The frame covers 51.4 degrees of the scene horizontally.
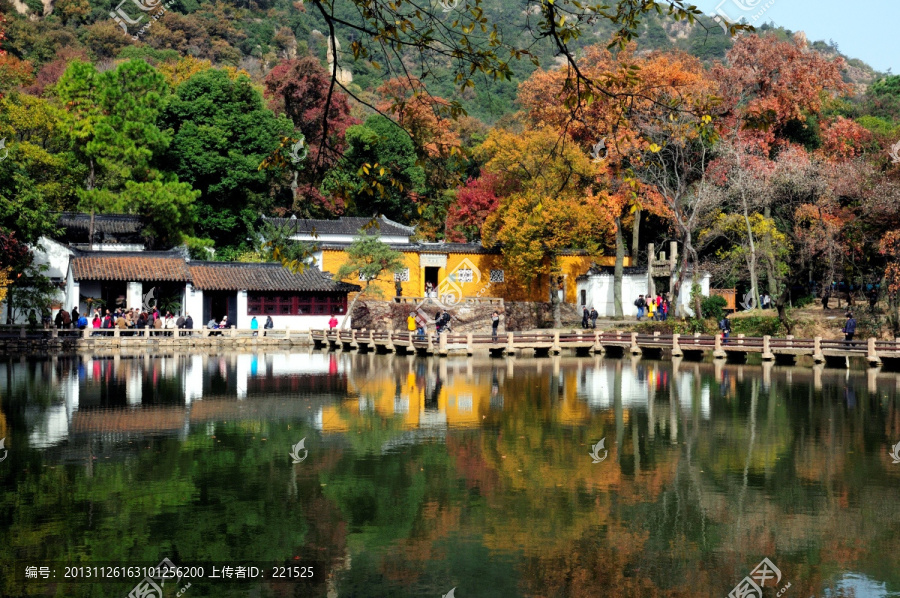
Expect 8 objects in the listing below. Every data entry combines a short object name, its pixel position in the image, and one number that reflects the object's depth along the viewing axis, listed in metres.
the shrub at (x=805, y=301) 44.00
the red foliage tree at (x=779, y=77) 43.41
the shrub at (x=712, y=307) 41.91
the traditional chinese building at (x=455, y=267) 47.50
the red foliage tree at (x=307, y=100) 60.62
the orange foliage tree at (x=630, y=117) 41.41
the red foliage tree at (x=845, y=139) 43.50
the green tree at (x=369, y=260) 44.12
